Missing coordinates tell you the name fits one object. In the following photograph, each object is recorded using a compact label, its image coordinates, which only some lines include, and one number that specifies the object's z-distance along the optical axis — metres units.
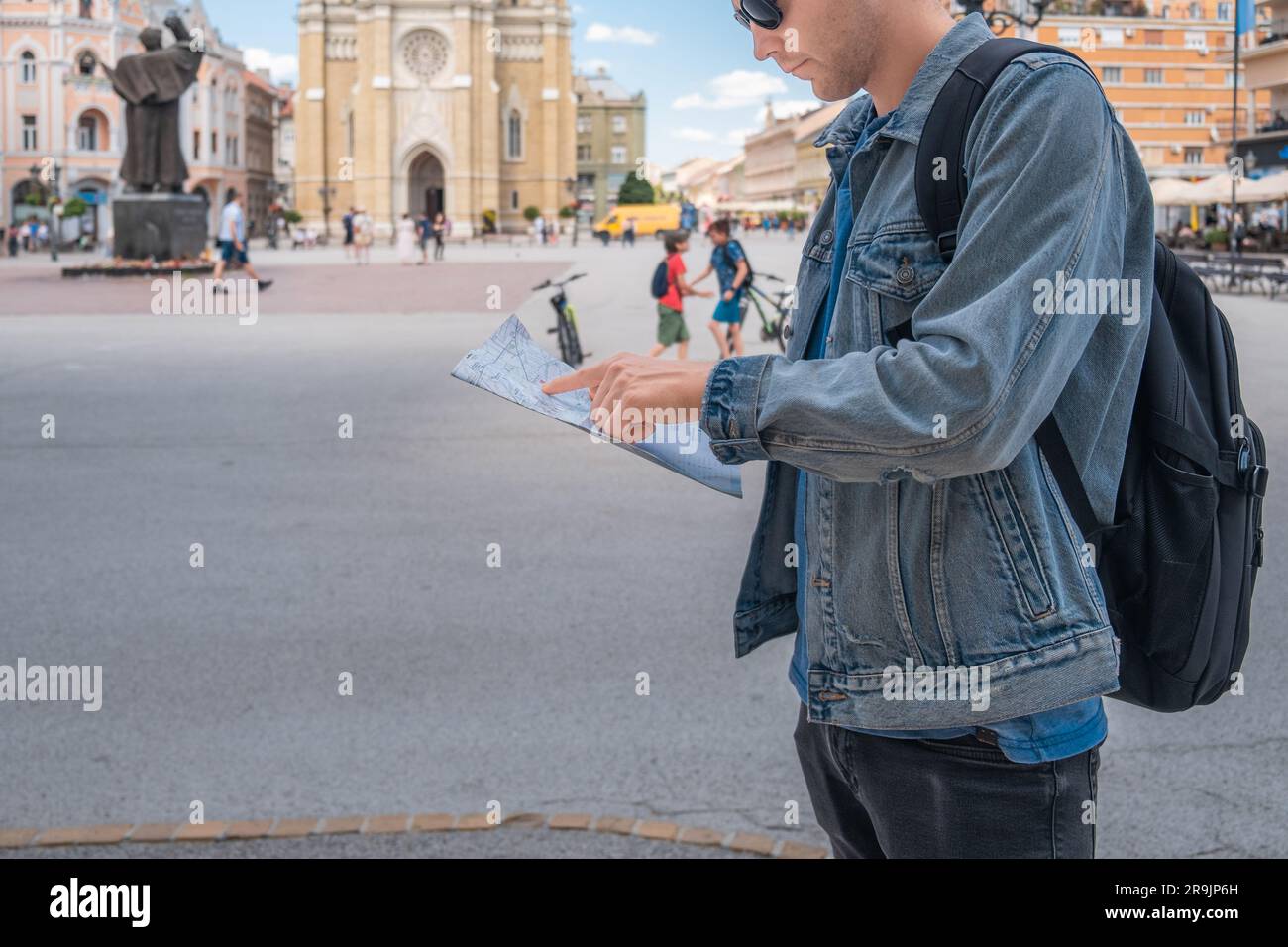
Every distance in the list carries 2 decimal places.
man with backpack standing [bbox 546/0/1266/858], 1.45
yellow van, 85.75
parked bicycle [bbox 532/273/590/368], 15.13
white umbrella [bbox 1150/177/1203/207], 39.53
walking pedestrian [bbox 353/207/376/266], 45.25
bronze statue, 30.36
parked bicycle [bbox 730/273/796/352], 15.65
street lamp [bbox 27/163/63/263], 64.81
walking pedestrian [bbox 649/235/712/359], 14.70
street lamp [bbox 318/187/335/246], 85.31
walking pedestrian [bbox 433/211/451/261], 47.09
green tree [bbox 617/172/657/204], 108.50
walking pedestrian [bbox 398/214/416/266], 42.00
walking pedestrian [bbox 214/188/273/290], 27.56
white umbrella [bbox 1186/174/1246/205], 39.44
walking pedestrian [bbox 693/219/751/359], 14.66
